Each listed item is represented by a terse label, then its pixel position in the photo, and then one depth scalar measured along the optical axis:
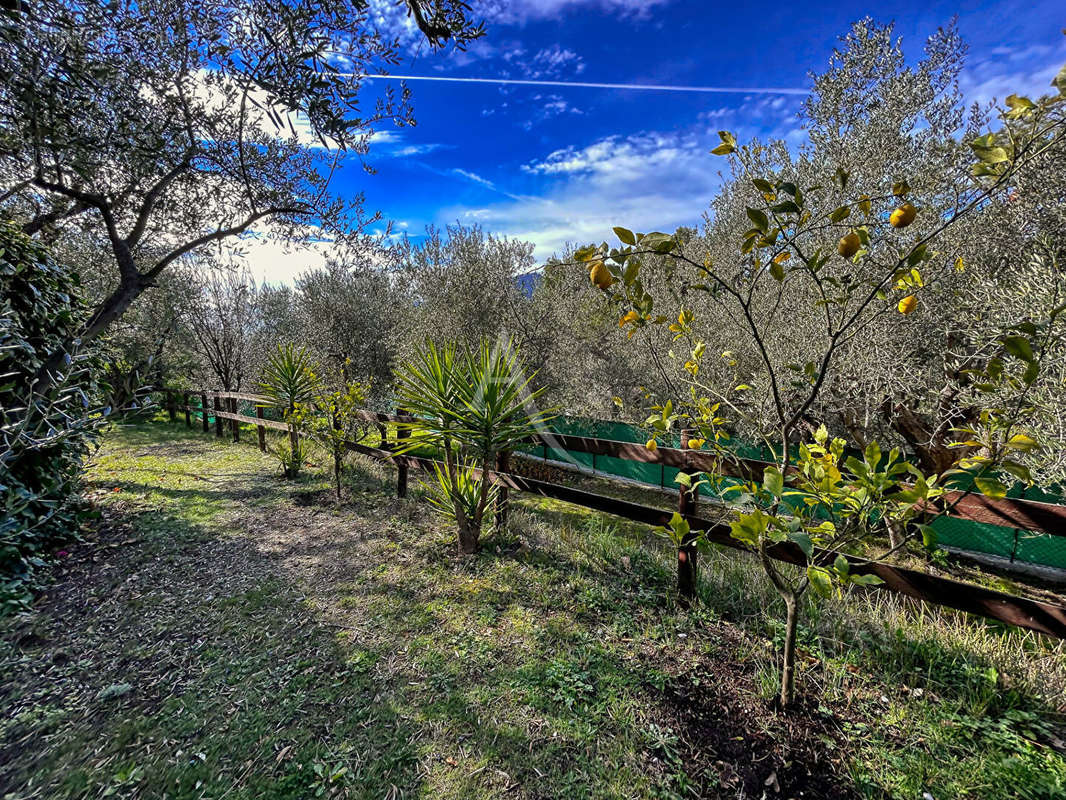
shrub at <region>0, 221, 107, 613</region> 2.83
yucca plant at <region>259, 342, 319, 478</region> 5.96
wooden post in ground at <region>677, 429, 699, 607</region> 2.82
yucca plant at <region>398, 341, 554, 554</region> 3.59
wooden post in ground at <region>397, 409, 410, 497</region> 5.06
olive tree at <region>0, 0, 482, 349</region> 2.23
